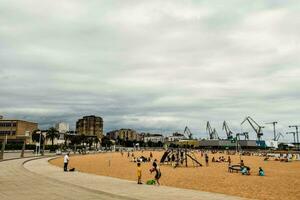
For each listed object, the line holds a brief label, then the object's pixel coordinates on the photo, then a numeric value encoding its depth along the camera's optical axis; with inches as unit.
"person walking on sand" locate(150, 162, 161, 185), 655.0
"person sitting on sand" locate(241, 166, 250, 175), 1075.0
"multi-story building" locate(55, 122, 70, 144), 5161.2
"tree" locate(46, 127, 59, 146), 3683.7
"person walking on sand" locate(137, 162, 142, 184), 670.4
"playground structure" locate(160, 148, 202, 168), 1516.3
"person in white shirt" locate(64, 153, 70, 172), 954.7
